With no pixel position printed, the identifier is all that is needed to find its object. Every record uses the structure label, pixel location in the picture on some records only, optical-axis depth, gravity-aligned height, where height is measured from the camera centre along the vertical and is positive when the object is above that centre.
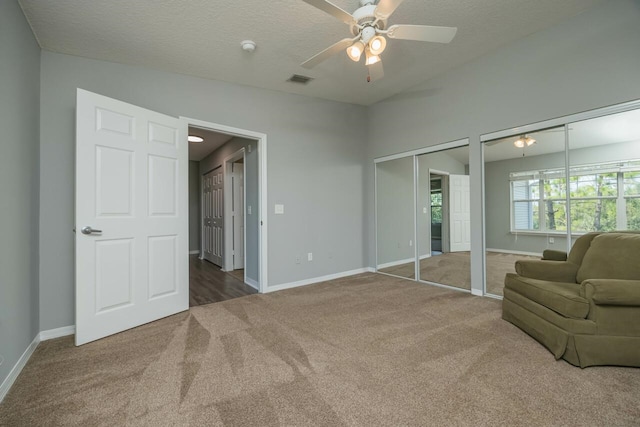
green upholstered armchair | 1.79 -0.63
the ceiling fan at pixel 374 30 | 1.87 +1.39
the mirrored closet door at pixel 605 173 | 2.40 +0.38
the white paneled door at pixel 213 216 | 5.67 +0.04
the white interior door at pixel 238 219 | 5.36 -0.03
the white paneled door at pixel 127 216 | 2.32 +0.02
